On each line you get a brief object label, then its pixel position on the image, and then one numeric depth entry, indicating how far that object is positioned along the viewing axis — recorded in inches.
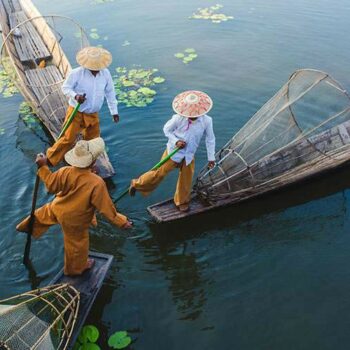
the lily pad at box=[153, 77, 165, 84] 368.3
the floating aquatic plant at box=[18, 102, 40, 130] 315.8
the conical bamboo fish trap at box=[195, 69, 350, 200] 227.3
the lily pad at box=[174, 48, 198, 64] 409.0
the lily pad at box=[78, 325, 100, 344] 170.7
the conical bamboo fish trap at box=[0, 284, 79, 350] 128.7
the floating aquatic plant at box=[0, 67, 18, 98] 357.1
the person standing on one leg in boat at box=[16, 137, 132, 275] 153.4
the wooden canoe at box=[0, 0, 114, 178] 283.7
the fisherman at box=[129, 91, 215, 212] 183.2
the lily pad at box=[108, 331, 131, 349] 170.8
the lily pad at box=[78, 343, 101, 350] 167.0
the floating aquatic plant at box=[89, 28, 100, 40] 453.4
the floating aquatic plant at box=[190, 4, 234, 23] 495.8
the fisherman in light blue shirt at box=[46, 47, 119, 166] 208.1
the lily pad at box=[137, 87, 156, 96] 349.4
